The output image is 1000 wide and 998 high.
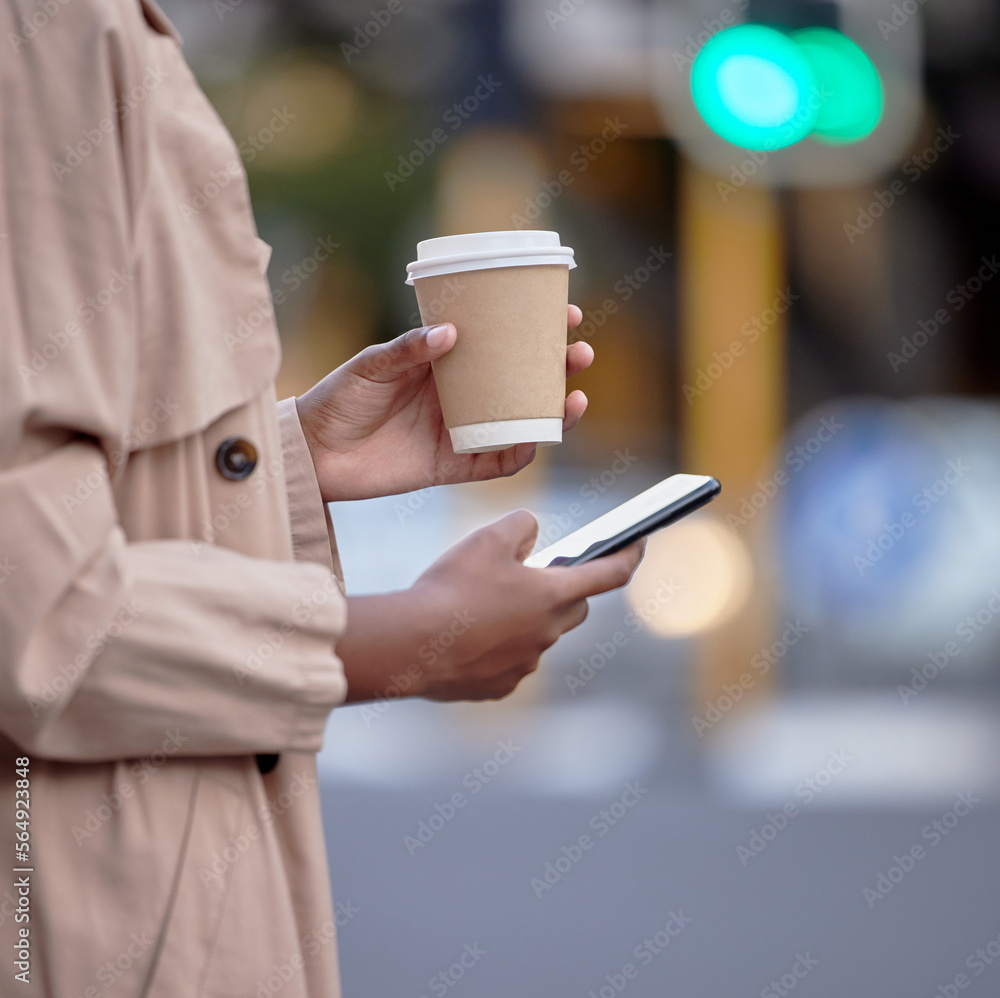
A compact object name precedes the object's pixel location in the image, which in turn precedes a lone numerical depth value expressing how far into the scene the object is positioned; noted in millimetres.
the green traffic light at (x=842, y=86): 12711
